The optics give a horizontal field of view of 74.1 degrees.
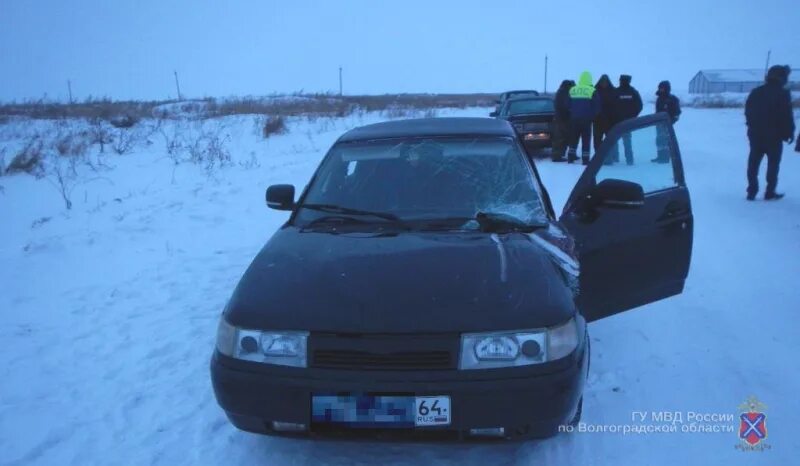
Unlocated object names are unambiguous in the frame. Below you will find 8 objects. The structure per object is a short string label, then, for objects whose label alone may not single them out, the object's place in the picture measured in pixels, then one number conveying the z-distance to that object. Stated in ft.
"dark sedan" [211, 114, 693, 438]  6.89
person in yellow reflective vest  33.68
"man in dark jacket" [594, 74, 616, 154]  32.96
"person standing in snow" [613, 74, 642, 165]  32.22
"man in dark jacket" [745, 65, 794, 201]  22.45
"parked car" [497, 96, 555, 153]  40.63
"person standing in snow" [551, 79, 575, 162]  35.55
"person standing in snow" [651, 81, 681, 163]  35.54
